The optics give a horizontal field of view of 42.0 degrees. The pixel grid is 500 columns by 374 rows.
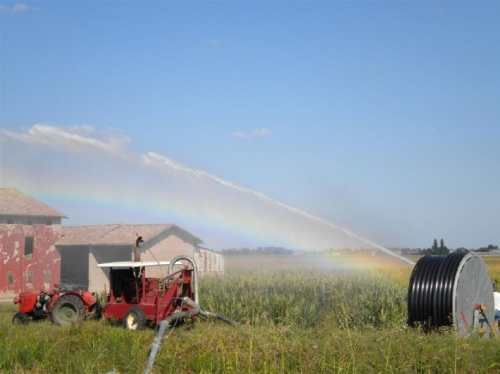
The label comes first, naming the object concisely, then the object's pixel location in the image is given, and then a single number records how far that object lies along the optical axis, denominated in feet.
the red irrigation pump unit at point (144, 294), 54.80
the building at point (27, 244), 124.36
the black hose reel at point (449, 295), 48.88
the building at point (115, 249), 142.20
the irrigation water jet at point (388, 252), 65.44
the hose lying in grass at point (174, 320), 33.83
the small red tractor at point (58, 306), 60.95
